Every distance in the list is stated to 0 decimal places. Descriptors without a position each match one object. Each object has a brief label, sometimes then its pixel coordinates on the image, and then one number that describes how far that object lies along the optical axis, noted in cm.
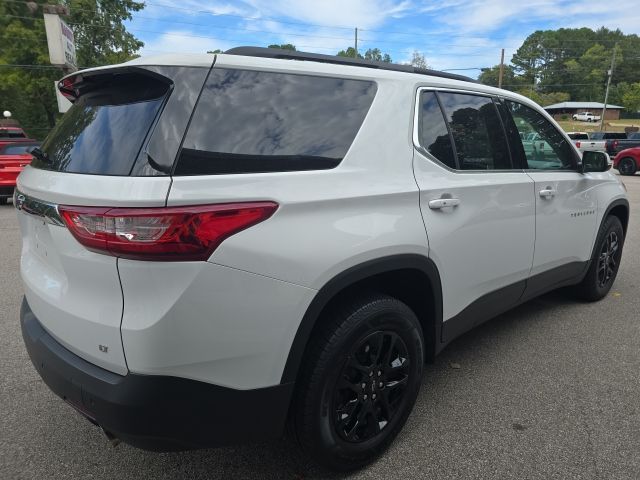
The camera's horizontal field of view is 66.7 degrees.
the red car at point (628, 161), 1914
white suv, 166
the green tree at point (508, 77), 9628
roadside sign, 1617
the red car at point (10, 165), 1123
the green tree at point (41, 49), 3169
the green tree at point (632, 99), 8744
